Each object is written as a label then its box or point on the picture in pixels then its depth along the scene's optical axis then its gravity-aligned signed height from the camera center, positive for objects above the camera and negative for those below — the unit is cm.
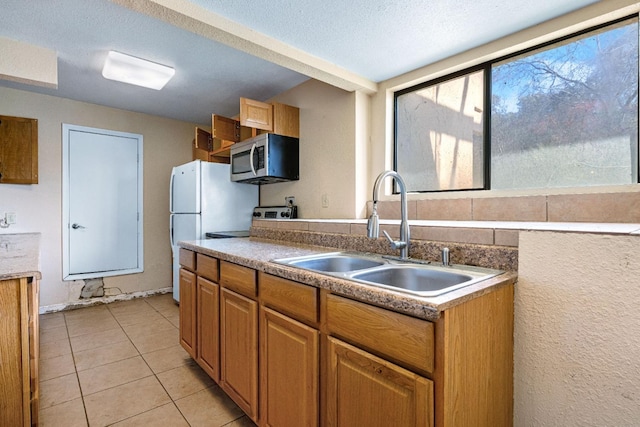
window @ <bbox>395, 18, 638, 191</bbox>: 156 +55
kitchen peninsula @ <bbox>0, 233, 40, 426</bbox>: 140 -61
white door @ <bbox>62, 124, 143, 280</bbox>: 352 +11
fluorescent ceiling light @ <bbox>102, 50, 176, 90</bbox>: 241 +114
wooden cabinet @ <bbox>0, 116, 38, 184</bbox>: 307 +61
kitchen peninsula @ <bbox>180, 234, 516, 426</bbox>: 85 -46
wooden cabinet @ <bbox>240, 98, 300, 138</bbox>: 280 +88
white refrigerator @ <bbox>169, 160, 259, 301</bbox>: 326 +11
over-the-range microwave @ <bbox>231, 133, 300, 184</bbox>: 294 +52
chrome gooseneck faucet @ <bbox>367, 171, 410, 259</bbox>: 145 -7
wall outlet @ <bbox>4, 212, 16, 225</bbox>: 316 -5
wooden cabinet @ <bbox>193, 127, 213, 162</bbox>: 389 +87
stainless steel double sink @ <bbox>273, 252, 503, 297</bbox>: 117 -24
